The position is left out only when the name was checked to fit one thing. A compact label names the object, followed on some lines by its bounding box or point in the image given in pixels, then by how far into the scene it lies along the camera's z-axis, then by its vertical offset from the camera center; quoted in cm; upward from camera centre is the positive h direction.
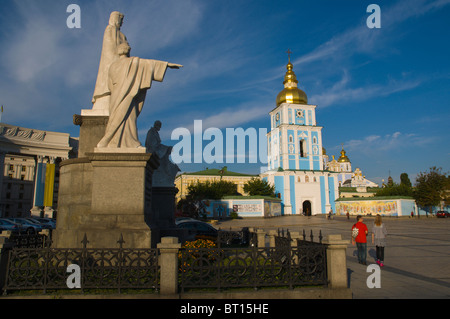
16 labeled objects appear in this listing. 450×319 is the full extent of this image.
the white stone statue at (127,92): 700 +264
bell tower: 5988 +885
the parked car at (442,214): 4572 -92
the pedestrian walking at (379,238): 910 -87
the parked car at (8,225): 2048 -98
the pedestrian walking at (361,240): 923 -92
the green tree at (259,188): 5688 +373
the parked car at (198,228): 1432 -89
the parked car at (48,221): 2612 -97
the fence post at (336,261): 535 -90
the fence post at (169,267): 495 -90
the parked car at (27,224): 2258 -102
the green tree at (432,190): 4575 +260
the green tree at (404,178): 8494 +803
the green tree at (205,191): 4388 +257
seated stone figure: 1104 +180
